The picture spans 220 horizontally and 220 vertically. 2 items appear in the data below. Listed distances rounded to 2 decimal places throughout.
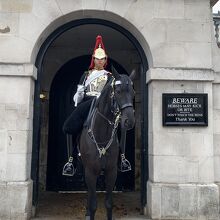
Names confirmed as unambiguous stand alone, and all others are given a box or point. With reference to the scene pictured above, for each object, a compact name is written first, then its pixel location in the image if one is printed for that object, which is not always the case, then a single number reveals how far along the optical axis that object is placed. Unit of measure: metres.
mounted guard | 6.23
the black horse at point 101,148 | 5.57
